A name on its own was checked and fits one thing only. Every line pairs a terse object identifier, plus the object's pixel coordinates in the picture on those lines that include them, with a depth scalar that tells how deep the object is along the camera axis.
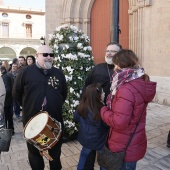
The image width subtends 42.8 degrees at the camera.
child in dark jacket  2.41
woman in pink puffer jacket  1.86
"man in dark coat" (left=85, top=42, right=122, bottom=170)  3.01
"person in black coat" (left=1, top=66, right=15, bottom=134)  4.80
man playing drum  2.63
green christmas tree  4.04
